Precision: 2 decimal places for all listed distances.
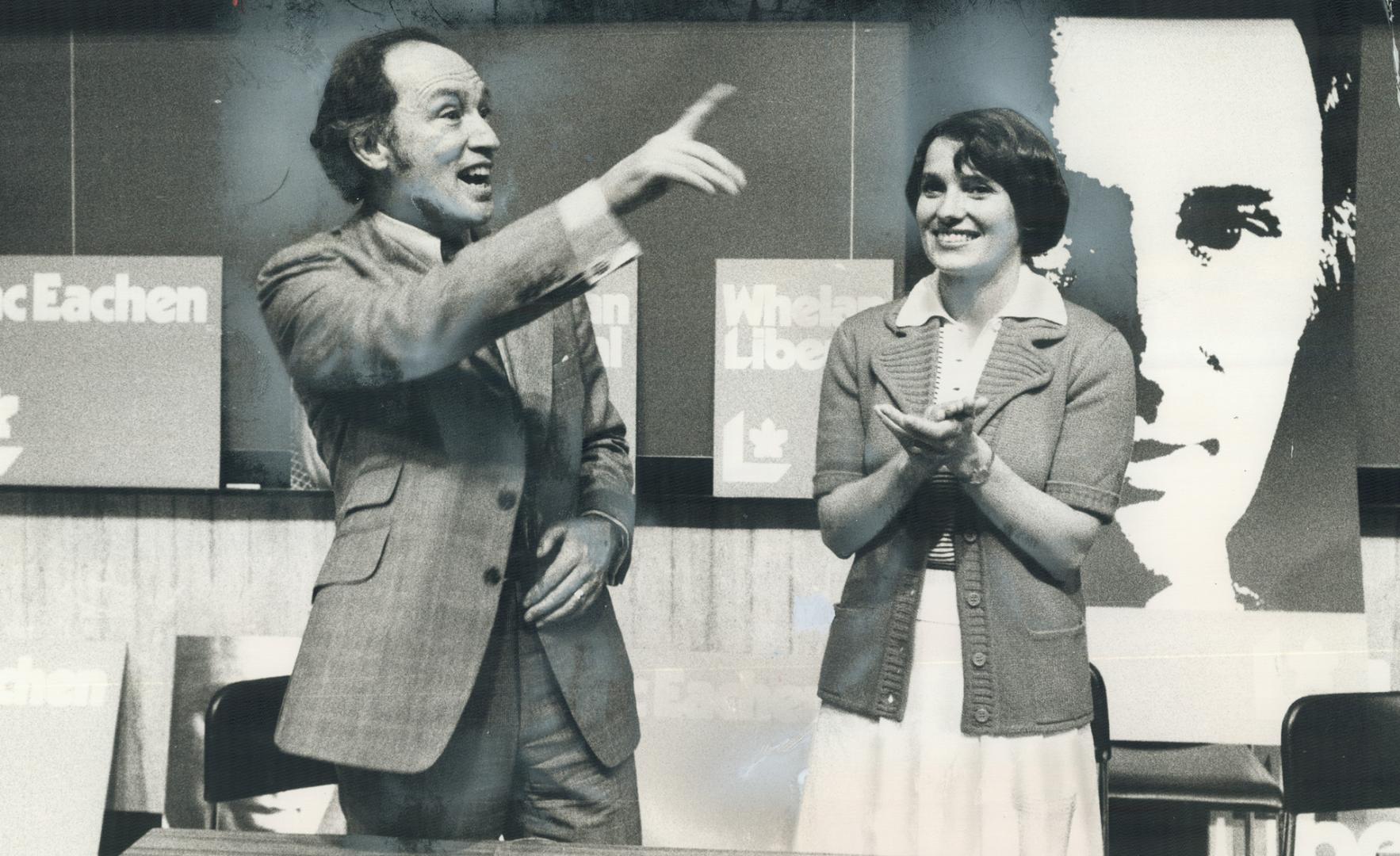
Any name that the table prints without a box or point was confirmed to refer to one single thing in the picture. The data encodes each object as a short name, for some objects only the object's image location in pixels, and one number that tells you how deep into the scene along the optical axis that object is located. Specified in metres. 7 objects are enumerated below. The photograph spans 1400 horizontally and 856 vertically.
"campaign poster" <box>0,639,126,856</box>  4.85
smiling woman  4.66
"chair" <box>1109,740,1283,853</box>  4.77
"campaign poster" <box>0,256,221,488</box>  4.78
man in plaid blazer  4.61
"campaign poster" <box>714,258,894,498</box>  4.74
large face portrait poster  4.69
